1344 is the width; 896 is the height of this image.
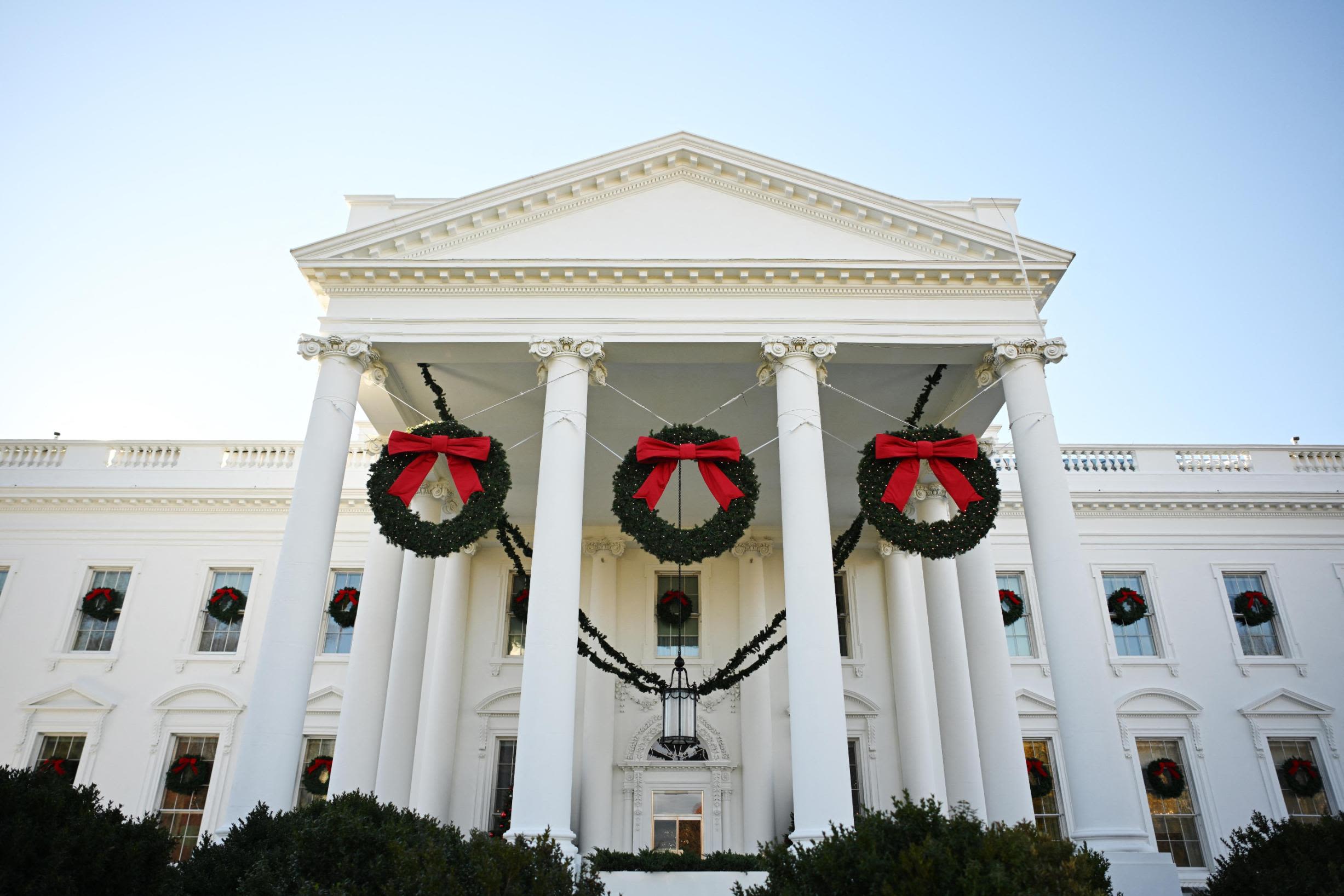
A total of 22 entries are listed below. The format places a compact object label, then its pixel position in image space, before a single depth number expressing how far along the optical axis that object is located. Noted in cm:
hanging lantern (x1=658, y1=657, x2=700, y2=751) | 1529
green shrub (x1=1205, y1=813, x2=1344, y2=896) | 795
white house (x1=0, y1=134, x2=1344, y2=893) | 1198
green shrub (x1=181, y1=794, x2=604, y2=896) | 750
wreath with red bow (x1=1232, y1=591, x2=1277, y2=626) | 1931
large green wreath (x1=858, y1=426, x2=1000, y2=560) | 1216
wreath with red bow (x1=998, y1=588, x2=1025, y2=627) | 1956
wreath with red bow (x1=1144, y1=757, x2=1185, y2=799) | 1806
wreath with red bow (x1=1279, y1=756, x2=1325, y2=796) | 1802
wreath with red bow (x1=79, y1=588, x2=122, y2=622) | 1914
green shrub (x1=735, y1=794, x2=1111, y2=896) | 686
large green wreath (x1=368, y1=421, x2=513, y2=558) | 1200
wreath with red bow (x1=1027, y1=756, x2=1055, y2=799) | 1800
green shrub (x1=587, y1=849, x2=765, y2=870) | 1133
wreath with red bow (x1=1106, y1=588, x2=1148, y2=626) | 1930
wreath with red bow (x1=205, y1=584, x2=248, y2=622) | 1911
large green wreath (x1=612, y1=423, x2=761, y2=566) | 1170
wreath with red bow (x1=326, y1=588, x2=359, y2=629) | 1909
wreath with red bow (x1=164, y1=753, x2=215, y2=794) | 1788
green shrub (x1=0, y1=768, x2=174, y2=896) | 639
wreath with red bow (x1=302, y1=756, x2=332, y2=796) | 1798
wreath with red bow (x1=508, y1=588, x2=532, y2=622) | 1950
